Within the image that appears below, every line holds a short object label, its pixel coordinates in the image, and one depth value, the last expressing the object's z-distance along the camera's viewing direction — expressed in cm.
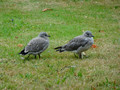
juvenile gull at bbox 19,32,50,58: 1377
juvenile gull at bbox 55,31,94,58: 1430
